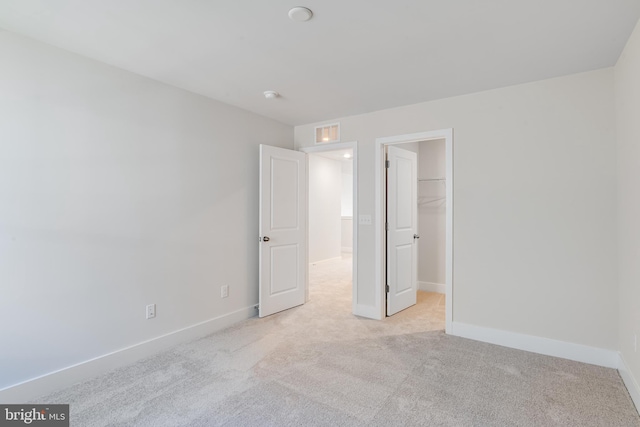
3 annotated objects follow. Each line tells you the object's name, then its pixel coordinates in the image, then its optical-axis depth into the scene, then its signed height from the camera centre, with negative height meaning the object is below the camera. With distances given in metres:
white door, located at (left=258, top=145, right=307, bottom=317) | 3.77 -0.24
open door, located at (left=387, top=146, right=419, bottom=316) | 3.80 -0.24
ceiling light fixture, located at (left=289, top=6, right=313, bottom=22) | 1.81 +1.12
